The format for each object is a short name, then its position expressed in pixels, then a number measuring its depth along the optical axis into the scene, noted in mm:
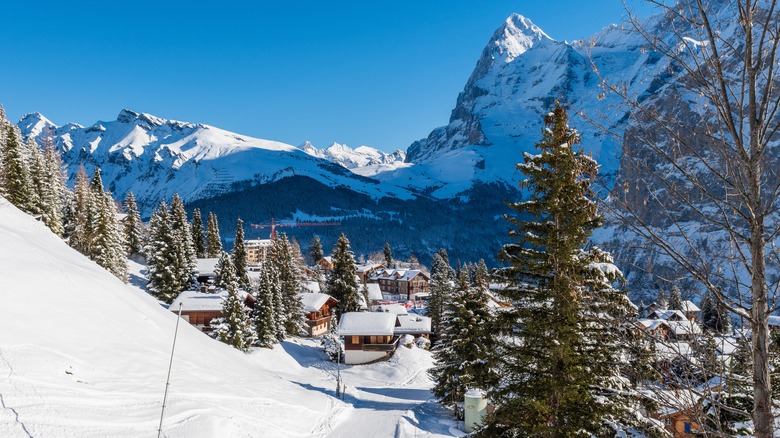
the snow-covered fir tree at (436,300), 53938
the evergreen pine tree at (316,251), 87825
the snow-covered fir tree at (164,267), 49406
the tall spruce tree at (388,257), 117688
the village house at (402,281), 101188
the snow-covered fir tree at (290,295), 50525
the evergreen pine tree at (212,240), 70812
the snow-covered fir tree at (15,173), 40781
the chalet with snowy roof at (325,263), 98750
